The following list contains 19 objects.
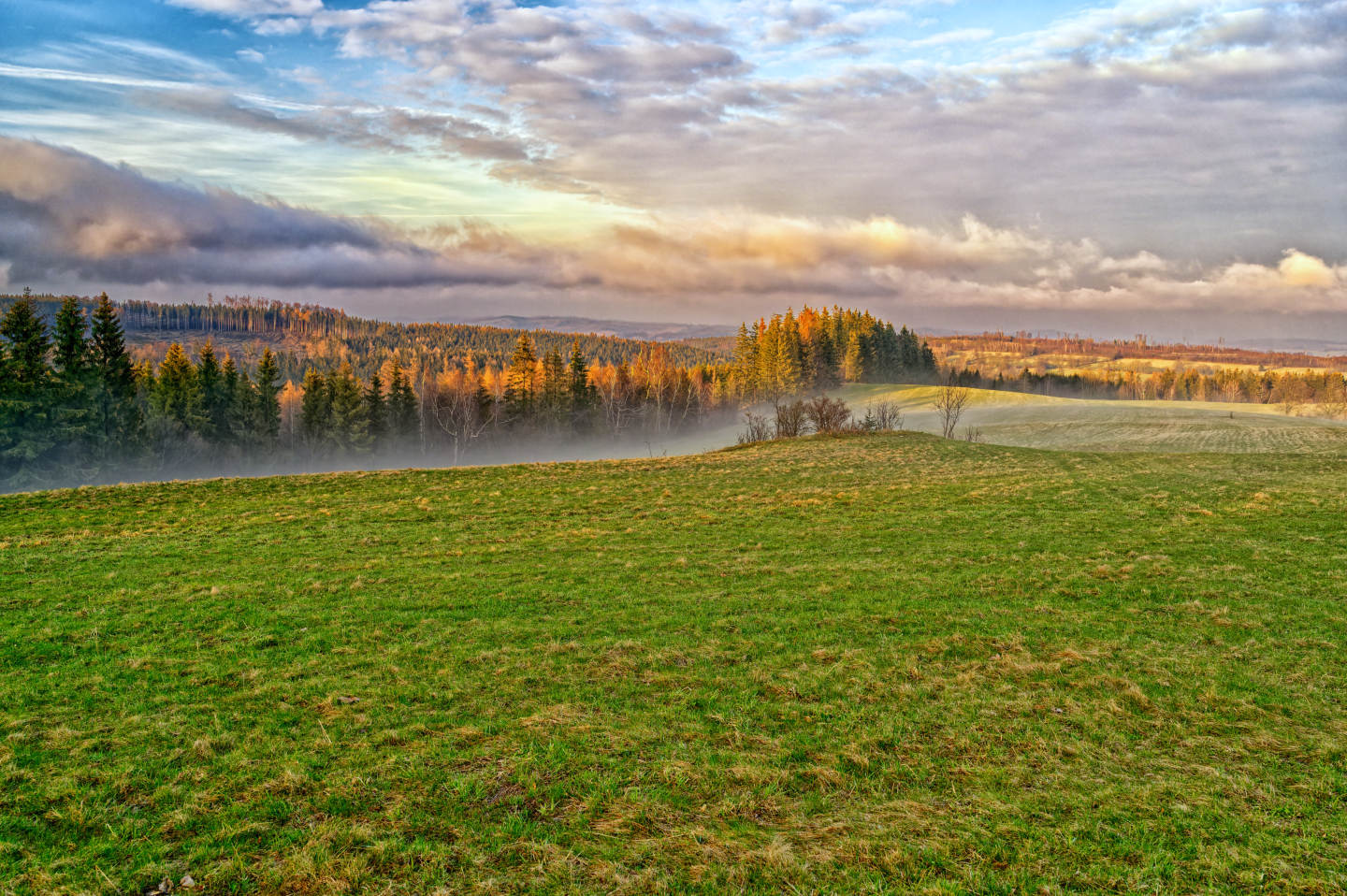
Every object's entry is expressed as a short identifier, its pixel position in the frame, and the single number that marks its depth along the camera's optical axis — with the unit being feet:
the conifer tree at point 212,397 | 250.37
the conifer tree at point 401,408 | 302.66
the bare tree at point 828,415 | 190.80
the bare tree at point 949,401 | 229.84
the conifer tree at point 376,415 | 291.99
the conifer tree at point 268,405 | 264.31
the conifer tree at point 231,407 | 257.14
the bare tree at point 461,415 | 317.83
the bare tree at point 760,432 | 218.87
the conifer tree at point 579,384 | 326.03
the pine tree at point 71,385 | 175.94
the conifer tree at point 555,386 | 327.06
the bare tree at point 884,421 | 210.38
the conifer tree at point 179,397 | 242.37
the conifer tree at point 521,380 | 316.60
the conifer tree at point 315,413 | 274.98
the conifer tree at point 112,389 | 197.98
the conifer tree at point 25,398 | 165.78
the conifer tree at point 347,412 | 277.03
